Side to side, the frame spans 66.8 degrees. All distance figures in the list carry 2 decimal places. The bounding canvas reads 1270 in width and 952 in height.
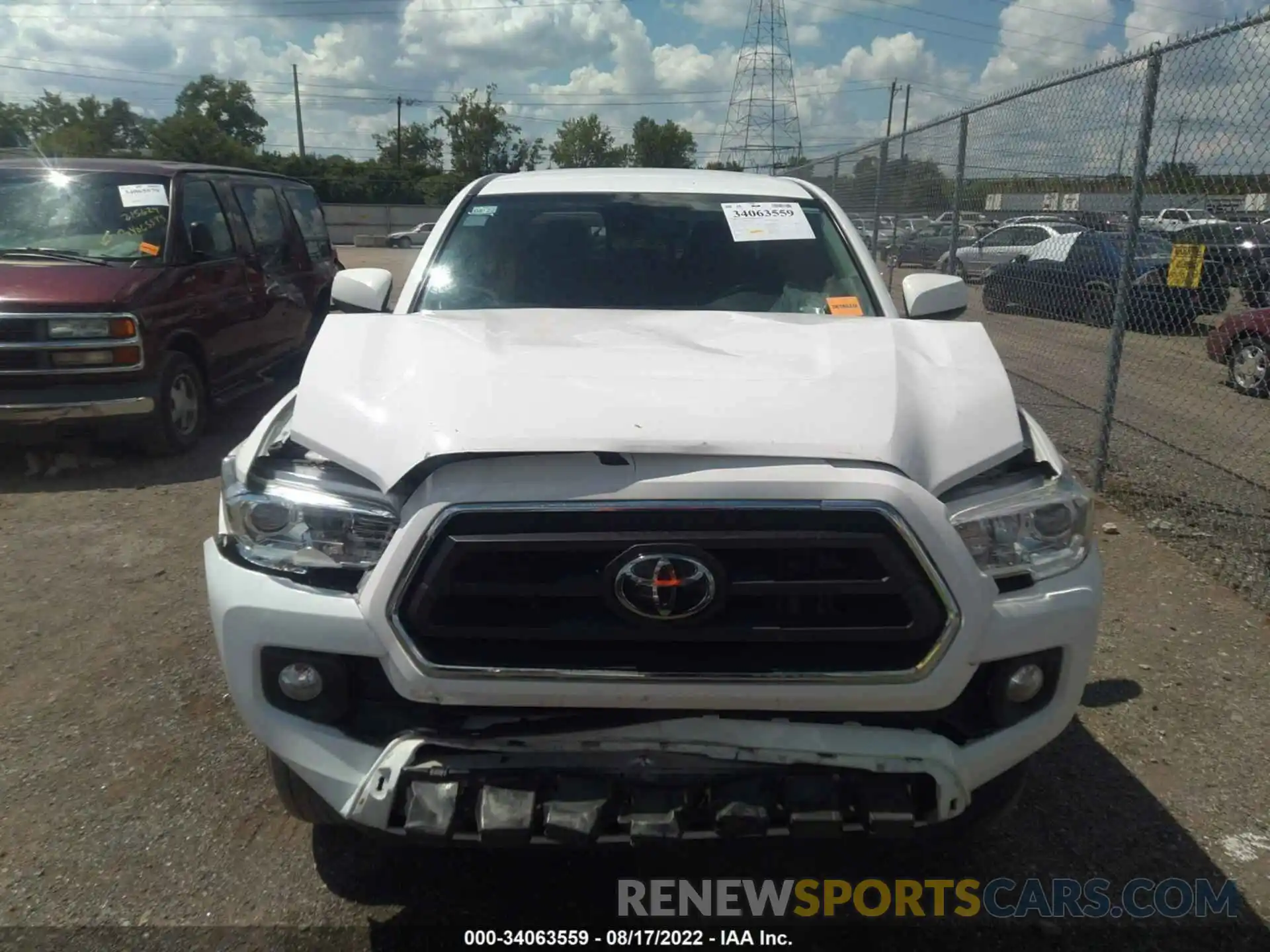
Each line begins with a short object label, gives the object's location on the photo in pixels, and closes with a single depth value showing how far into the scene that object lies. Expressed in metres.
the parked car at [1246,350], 8.15
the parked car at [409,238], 30.14
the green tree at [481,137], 72.44
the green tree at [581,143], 74.69
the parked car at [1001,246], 8.12
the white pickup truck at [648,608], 1.95
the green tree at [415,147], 78.69
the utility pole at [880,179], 11.57
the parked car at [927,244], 10.37
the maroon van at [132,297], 5.82
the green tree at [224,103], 71.12
